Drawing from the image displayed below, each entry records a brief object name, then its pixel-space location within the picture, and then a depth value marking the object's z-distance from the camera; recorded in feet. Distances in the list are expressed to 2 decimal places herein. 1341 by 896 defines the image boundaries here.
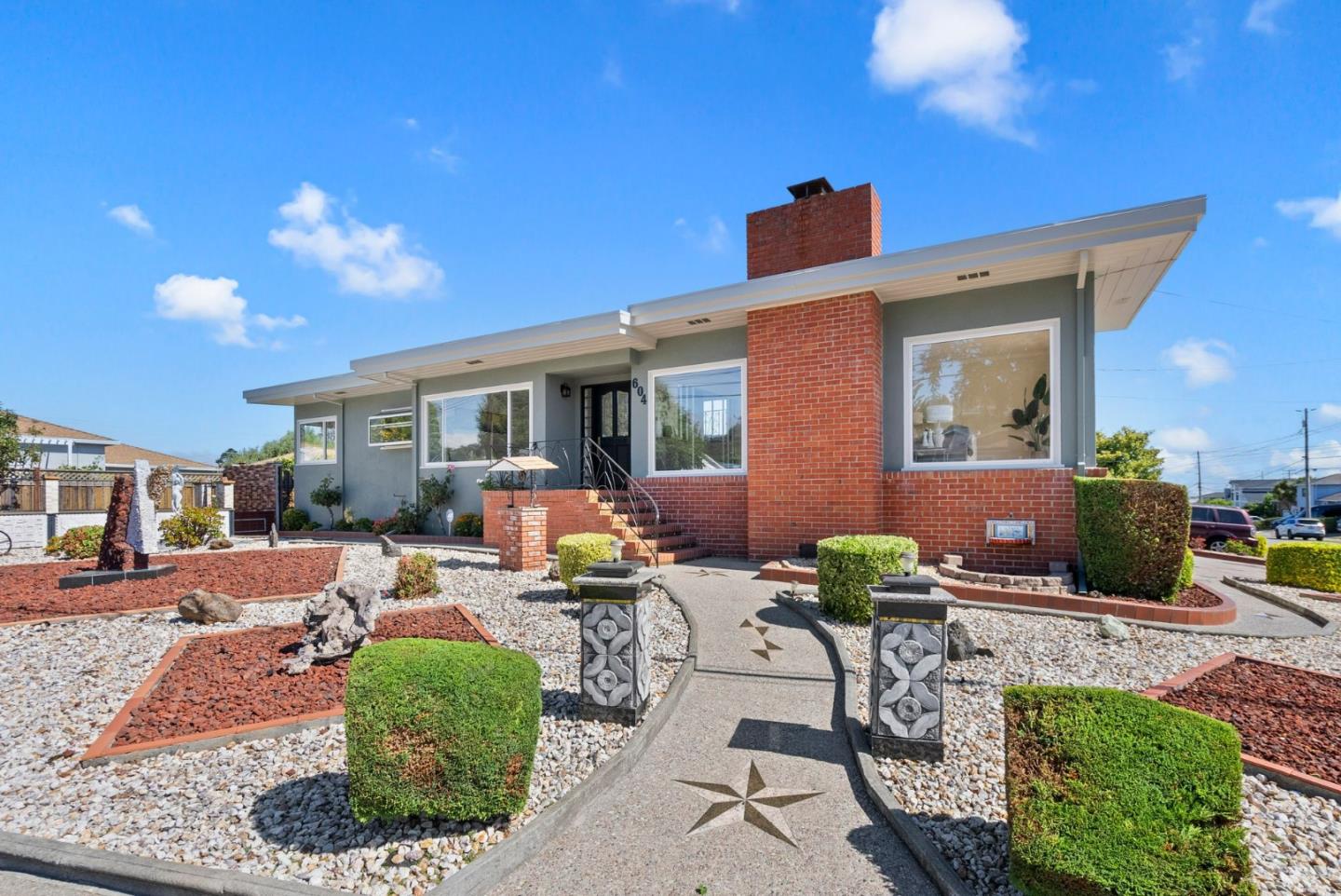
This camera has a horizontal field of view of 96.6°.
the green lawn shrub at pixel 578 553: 22.34
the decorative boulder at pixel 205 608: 19.20
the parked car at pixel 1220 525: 51.98
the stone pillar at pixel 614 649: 12.26
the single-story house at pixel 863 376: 26.21
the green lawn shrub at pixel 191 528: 37.70
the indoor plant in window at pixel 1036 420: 27.35
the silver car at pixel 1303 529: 86.74
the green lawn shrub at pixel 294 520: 53.11
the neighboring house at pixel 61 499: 43.65
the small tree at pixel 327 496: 51.85
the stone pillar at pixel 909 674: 10.80
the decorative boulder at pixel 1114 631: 17.43
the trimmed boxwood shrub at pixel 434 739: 8.30
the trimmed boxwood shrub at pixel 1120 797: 6.29
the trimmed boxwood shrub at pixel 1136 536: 20.35
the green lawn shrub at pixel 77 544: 33.30
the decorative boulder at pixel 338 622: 15.74
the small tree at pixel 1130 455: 73.26
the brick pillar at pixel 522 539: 28.35
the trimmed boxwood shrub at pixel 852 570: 18.69
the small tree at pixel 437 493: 44.73
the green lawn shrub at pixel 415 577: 22.75
